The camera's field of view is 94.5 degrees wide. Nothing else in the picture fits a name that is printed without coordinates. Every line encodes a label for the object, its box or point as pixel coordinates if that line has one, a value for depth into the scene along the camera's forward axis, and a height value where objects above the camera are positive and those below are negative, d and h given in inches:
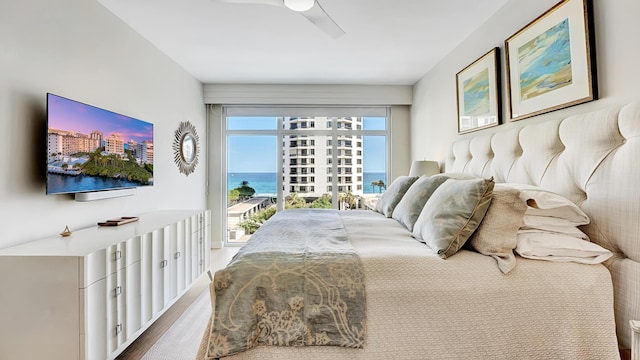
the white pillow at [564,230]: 52.3 -8.1
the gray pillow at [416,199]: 77.9 -3.2
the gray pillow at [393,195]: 100.5 -2.7
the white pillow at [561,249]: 48.4 -10.8
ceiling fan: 68.6 +43.7
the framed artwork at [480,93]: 90.9 +31.5
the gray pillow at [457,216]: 52.6 -5.5
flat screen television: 69.6 +12.6
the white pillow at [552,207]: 52.3 -4.0
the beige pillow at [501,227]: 50.8 -7.3
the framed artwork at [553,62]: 59.6 +28.6
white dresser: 55.9 -20.5
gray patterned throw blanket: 43.9 -17.4
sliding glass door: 180.2 +16.6
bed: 44.4 -17.2
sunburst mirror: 138.8 +22.1
